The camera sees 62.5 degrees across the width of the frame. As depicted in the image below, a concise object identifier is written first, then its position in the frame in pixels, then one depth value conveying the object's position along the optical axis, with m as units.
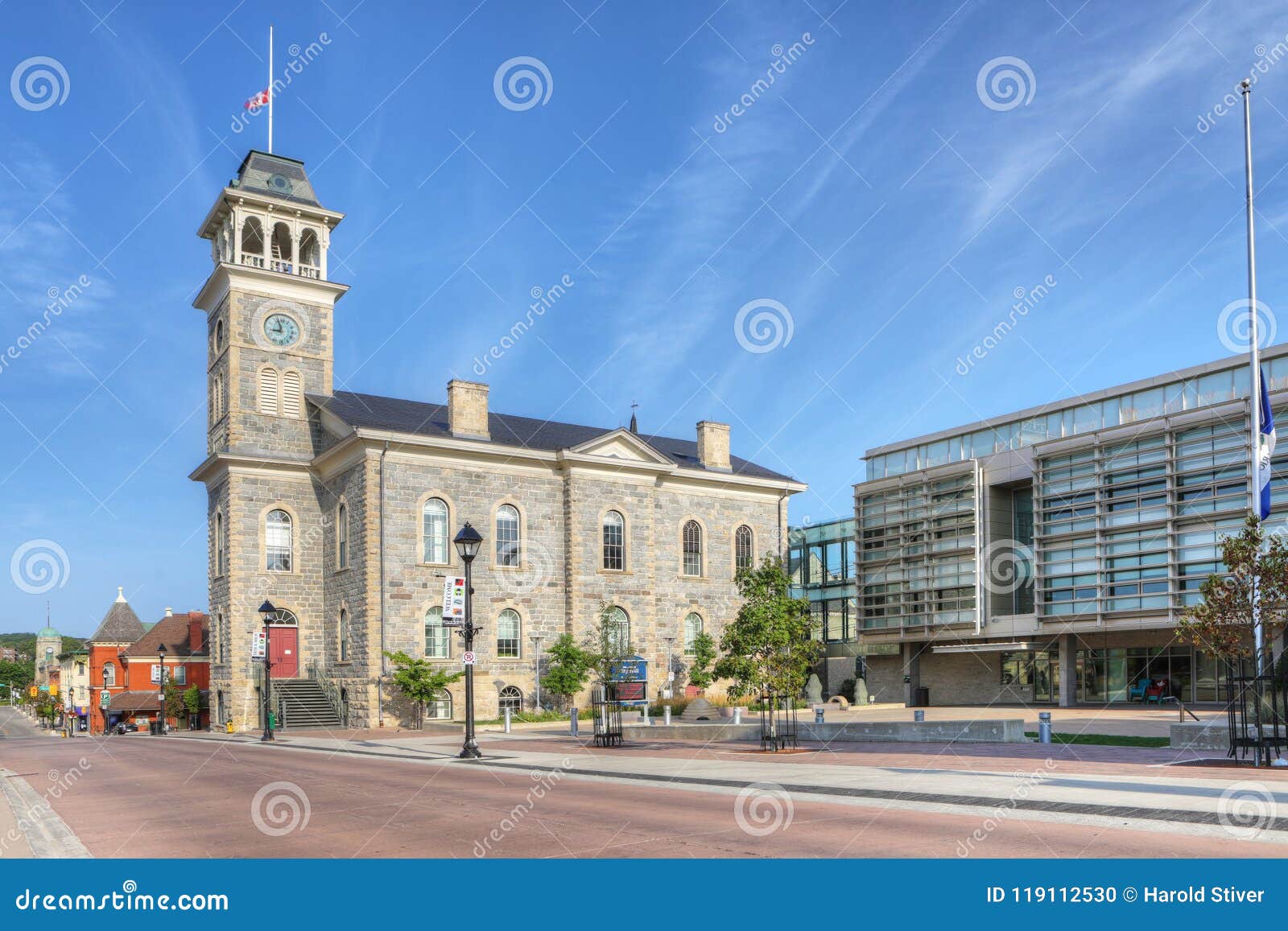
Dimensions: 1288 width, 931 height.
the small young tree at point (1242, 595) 18.83
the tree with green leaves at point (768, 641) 25.92
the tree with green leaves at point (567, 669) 45.97
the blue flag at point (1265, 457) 21.03
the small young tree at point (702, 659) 51.56
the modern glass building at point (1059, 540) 40.72
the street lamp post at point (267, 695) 36.78
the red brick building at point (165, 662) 73.75
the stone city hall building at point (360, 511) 45.16
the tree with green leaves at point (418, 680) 42.09
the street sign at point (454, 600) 29.73
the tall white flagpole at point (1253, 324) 21.16
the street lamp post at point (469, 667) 25.20
